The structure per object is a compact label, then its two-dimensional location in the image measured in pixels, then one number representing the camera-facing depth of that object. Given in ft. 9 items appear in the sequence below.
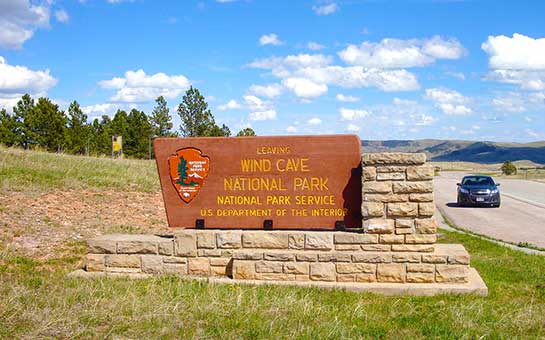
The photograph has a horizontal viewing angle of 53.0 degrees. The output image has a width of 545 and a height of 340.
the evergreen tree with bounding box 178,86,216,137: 133.28
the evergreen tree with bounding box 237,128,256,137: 164.46
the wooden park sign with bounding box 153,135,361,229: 27.58
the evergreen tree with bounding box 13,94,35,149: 152.30
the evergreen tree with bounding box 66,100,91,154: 159.30
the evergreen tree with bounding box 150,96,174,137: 167.02
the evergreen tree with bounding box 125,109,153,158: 172.96
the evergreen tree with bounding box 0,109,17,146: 157.58
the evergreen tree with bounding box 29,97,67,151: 148.77
